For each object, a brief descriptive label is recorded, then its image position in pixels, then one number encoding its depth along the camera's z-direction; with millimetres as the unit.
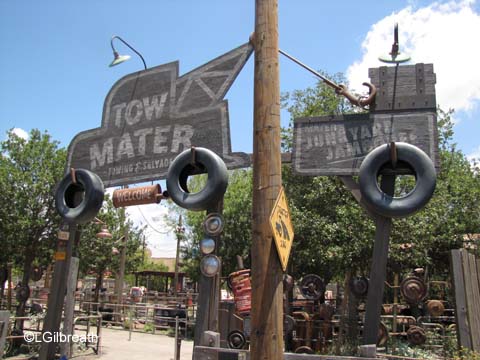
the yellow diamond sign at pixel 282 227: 4008
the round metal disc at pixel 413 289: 9242
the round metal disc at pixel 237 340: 9812
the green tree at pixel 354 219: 12656
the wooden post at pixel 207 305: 6398
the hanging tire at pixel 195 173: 6852
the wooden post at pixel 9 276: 14470
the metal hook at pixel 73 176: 8516
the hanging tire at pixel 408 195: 6000
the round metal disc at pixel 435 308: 12000
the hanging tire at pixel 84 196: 8266
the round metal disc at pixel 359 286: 9641
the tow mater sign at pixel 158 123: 8000
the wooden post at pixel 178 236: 27641
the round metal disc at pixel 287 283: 11062
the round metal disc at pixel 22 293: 12270
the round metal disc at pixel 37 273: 14938
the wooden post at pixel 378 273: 6109
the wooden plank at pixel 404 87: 6824
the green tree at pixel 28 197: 13039
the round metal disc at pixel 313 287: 11656
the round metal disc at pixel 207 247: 6582
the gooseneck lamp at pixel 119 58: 9241
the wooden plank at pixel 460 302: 6594
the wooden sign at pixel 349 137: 6723
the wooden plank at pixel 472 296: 6574
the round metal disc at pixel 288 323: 9602
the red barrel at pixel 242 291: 10414
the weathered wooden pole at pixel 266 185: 3883
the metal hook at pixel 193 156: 7110
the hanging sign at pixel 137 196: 8094
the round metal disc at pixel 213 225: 6652
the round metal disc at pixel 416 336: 10227
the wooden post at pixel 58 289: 8133
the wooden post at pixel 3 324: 6672
